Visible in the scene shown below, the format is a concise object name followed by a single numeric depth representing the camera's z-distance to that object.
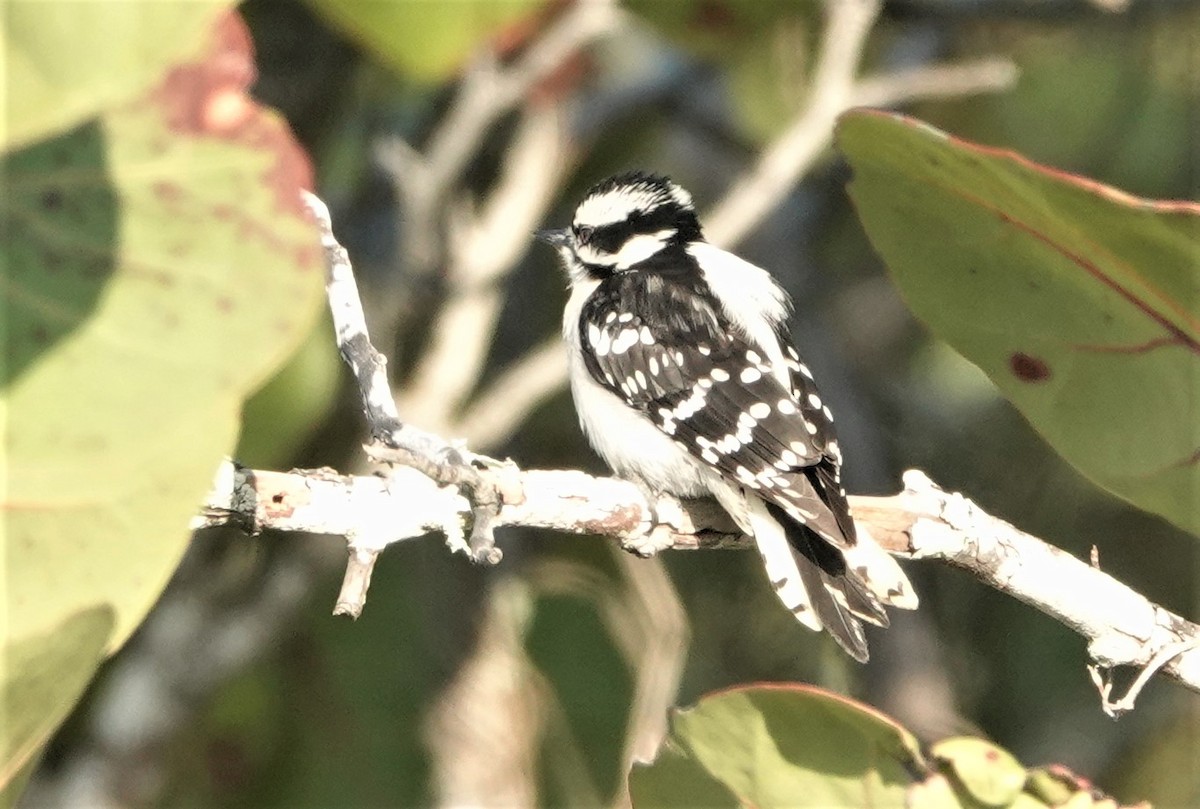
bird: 5.75
